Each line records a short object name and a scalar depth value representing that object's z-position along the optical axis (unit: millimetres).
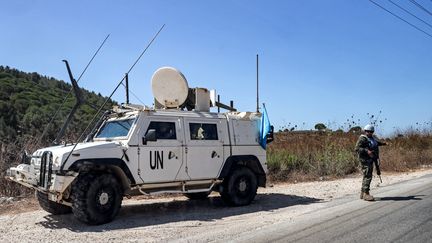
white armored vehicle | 8438
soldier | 11195
